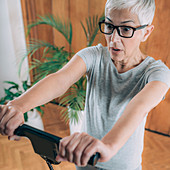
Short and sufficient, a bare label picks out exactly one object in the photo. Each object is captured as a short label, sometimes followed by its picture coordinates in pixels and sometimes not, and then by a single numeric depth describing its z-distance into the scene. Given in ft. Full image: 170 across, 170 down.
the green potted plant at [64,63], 6.69
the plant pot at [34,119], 8.53
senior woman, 1.79
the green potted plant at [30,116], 8.07
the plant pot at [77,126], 7.38
